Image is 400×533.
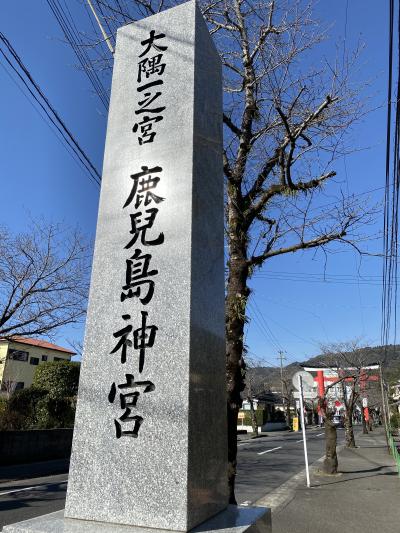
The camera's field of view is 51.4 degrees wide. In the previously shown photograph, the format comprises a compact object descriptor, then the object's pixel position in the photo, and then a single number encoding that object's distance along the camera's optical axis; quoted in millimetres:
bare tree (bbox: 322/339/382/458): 31166
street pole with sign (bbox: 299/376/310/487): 10500
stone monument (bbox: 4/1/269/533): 2426
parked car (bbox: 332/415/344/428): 67200
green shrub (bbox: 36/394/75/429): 18192
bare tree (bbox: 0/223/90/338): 13219
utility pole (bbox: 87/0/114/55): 5870
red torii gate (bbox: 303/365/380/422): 29175
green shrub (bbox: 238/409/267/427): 43631
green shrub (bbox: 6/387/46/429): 16906
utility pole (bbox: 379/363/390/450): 29203
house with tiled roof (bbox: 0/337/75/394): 37184
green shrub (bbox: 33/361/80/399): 19139
